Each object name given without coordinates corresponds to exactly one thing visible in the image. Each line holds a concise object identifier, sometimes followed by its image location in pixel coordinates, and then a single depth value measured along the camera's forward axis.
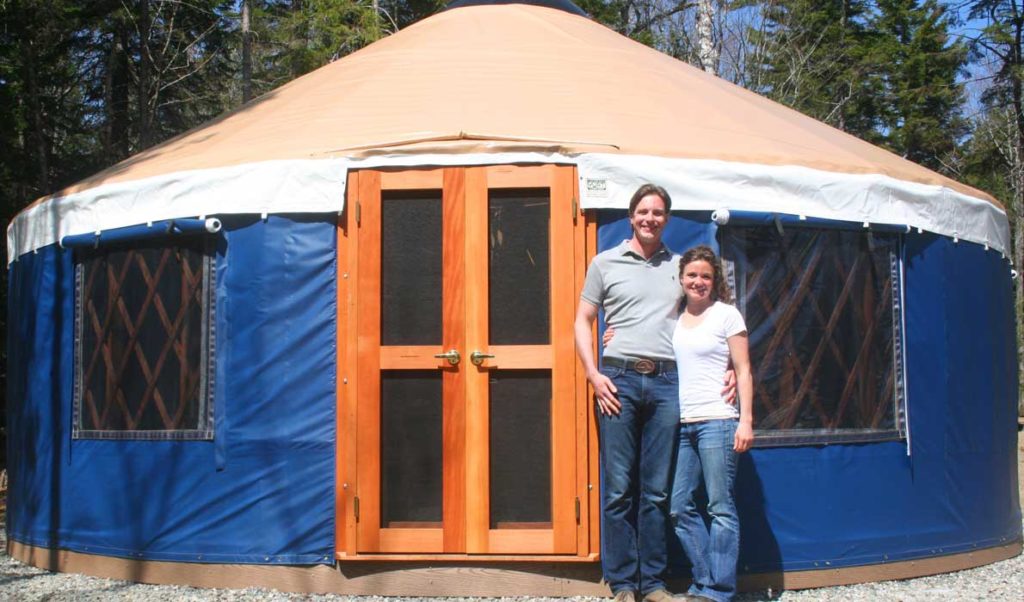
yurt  3.71
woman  3.25
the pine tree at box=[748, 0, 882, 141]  15.43
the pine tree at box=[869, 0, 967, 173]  19.06
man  3.34
